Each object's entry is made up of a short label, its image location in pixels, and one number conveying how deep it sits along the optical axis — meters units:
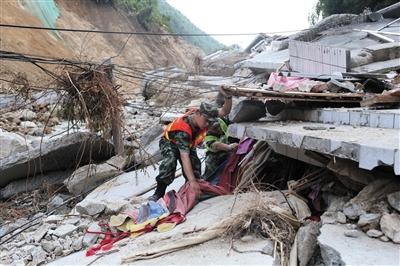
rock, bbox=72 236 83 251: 4.88
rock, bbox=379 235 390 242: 3.00
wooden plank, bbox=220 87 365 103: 4.38
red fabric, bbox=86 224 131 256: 4.31
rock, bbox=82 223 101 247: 4.80
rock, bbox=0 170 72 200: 7.75
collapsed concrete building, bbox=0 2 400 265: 3.25
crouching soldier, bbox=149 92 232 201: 4.83
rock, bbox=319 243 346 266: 2.87
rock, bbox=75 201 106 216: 5.46
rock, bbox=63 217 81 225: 5.54
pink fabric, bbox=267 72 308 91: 4.85
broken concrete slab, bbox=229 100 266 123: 4.64
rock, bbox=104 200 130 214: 5.39
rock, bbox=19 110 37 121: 10.67
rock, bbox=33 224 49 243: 5.33
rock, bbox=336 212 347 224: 3.36
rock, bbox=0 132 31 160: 8.33
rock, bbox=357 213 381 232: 3.14
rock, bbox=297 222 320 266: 3.25
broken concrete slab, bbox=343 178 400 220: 3.31
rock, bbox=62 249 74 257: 4.85
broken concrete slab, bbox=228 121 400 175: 3.01
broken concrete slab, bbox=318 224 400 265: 2.78
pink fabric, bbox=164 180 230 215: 4.64
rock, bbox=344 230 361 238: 3.12
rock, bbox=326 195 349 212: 3.62
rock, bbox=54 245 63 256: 4.92
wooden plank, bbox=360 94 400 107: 4.16
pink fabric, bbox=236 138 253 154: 5.06
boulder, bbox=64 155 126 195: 7.01
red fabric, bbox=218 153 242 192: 5.07
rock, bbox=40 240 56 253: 5.01
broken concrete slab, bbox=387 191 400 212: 3.11
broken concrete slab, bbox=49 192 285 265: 3.38
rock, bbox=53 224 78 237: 5.26
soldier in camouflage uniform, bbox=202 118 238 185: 5.24
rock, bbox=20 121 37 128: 10.35
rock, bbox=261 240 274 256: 3.36
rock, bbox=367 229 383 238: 3.05
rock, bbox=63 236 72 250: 5.00
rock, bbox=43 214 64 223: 5.78
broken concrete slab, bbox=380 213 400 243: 2.95
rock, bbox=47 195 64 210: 6.88
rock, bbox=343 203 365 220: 3.32
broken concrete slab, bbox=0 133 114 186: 7.31
